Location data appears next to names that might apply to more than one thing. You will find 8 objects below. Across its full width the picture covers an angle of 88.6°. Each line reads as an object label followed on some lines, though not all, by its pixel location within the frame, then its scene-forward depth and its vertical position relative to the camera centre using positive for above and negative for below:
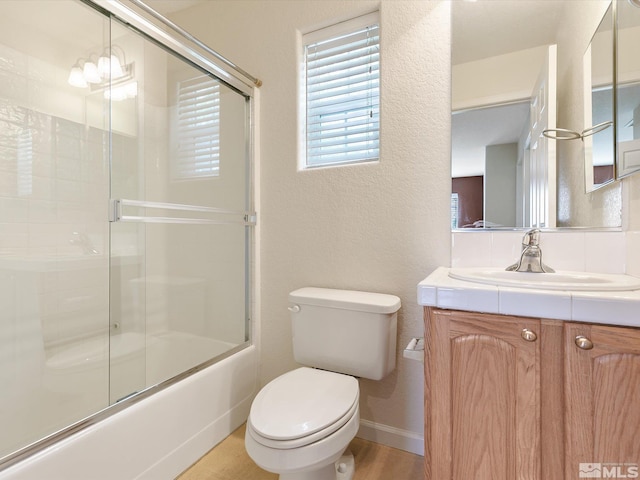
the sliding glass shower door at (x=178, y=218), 1.62 +0.11
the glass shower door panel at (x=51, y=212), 1.43 +0.12
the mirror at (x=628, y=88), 1.11 +0.52
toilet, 1.05 -0.59
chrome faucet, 1.26 -0.07
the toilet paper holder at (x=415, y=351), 1.22 -0.44
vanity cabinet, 0.85 -0.44
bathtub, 1.05 -0.76
